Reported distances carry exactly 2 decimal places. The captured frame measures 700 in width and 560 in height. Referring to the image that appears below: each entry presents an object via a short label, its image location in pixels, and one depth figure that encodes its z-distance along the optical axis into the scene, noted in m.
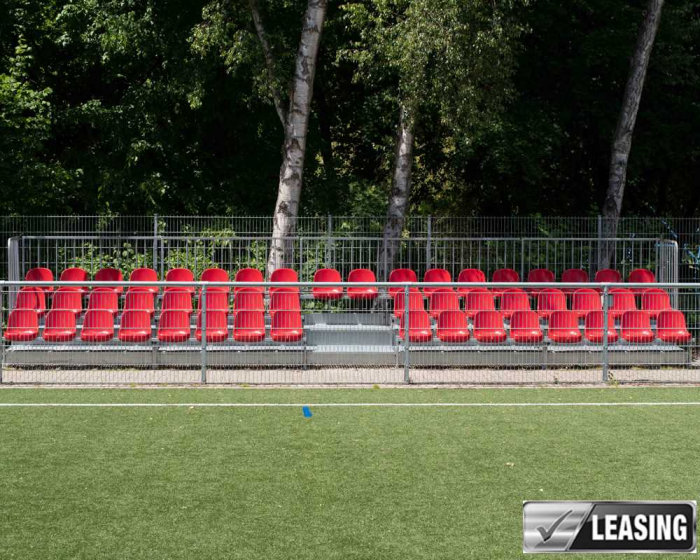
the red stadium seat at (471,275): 20.44
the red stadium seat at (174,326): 15.41
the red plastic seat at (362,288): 17.38
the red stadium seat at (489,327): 15.41
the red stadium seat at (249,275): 18.93
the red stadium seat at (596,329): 15.35
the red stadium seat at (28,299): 15.48
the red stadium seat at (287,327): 15.48
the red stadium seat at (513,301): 16.51
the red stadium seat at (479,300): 16.23
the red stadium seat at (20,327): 15.30
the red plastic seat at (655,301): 15.92
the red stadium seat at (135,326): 15.31
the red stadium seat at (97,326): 15.36
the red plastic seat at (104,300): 15.98
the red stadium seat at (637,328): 15.46
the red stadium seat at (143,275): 19.17
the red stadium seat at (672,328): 15.34
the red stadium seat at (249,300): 15.39
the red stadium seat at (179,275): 19.19
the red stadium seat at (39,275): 19.44
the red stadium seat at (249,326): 15.23
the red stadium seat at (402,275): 20.16
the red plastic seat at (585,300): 16.64
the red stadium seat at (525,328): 15.34
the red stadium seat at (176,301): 15.52
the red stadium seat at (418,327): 15.41
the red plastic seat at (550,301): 16.12
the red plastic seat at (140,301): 15.86
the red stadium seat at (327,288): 17.42
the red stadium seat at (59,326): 15.46
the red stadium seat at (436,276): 20.17
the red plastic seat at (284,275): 18.59
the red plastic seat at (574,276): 20.69
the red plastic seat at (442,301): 15.94
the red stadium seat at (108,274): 19.70
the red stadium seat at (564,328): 15.38
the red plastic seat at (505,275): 20.44
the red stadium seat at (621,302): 15.87
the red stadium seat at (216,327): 15.30
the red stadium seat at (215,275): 19.30
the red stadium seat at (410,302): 15.80
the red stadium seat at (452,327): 15.40
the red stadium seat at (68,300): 15.96
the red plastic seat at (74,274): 19.69
